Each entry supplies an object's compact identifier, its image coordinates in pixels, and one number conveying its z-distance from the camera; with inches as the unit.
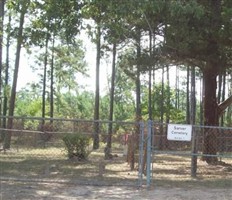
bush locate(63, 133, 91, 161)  721.0
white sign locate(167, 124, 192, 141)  449.4
